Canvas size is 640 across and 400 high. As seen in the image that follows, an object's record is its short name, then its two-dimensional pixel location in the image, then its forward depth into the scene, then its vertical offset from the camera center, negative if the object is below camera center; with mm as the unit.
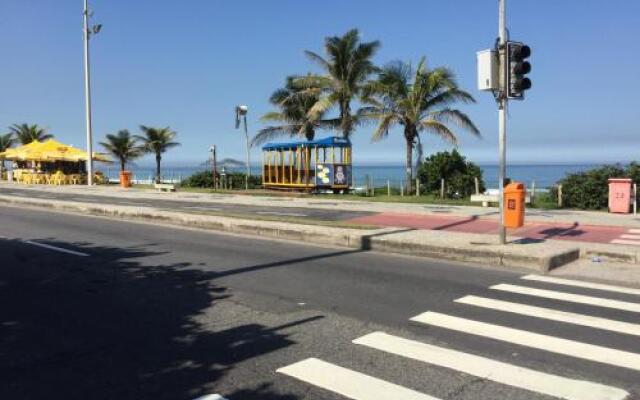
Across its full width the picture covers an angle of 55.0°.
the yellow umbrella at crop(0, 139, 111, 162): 41312 +1955
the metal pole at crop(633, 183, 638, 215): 18203 -678
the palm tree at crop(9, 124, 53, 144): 64062 +5014
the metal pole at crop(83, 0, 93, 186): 39906 +6231
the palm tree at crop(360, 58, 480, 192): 29000 +3768
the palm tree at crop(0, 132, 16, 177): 66338 +4357
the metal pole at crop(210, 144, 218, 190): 33469 +1454
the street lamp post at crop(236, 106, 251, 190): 34781 +3820
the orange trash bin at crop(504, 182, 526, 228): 11430 -453
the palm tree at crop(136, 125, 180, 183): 52156 +3457
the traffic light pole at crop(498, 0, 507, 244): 10484 +1250
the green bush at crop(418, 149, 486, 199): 25953 +260
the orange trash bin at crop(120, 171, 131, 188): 40916 +122
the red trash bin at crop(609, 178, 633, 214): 18250 -468
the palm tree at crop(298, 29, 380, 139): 32781 +5769
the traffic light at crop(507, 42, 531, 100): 10438 +1893
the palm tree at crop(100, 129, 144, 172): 53312 +3032
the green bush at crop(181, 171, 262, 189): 39125 +28
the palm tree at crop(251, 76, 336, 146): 37750 +4244
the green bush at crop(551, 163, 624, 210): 19969 -219
